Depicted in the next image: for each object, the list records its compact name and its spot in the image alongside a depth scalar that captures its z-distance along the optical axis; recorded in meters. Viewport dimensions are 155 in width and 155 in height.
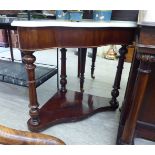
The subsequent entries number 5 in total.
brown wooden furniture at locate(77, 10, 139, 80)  1.10
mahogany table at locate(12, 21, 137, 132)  0.85
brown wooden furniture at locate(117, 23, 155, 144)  0.64
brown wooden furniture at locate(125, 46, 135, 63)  2.58
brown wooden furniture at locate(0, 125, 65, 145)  0.41
